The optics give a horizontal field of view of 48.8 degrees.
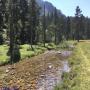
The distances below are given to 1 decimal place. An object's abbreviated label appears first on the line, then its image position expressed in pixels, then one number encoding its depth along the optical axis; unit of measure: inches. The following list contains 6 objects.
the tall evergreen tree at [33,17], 1144.1
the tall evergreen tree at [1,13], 1100.7
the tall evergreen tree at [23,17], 1210.9
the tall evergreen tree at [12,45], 628.9
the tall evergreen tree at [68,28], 2155.7
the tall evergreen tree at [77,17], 1924.5
